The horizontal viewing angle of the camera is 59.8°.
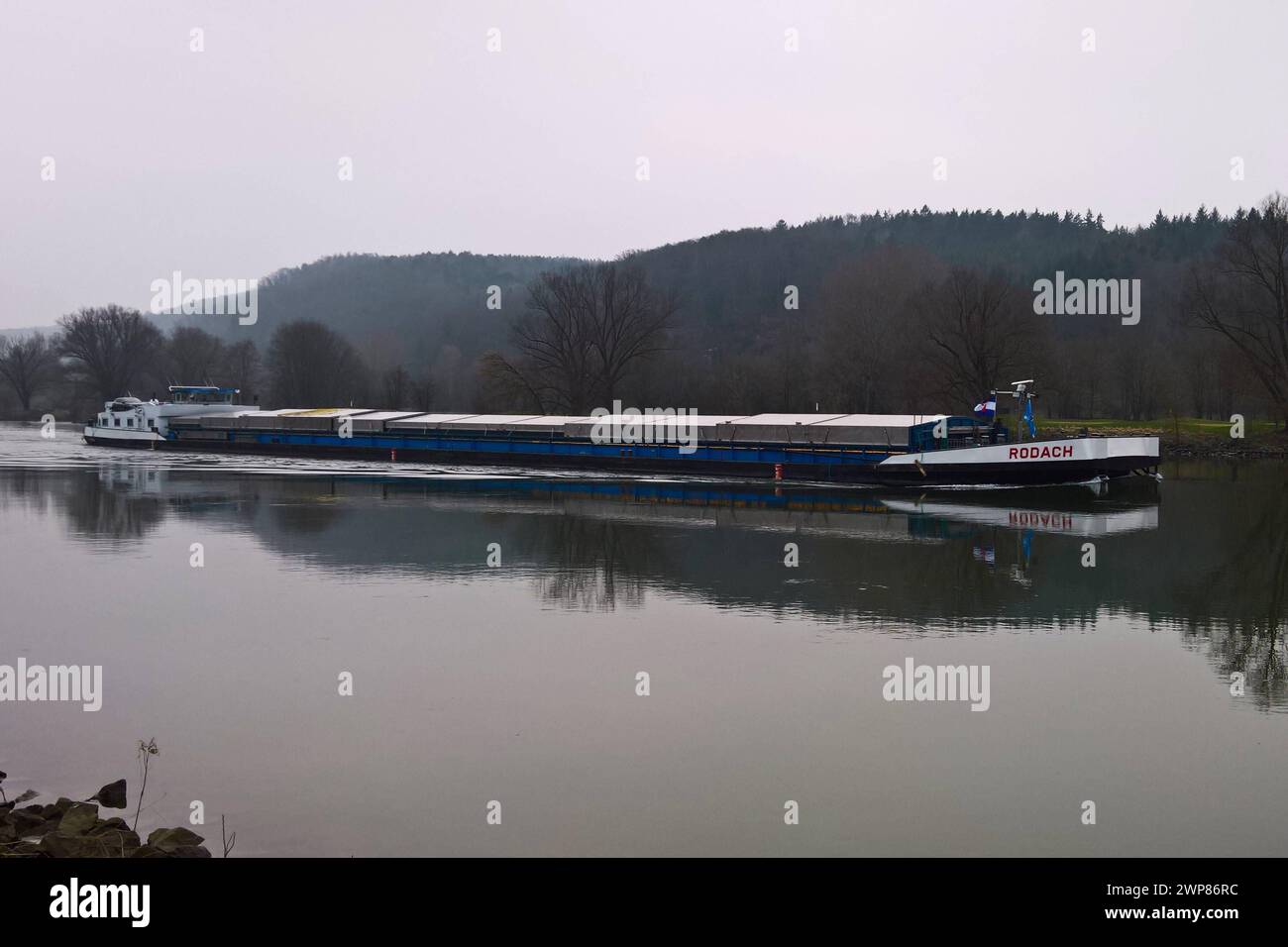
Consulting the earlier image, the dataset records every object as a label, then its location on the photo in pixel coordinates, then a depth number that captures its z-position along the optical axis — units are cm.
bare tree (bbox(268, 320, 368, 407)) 10312
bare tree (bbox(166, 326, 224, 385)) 12119
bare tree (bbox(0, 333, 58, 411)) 12388
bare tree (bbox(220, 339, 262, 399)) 12338
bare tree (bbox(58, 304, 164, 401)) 11462
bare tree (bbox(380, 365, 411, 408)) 9081
